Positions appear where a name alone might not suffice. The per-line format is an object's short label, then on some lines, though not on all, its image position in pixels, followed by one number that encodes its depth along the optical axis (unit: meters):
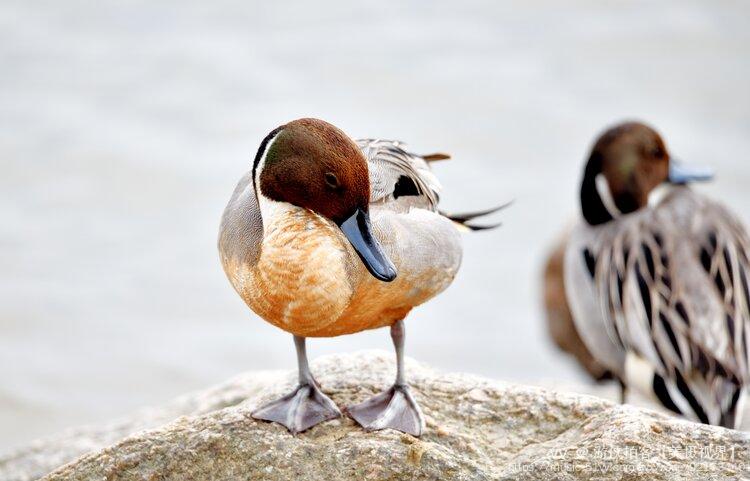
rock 6.28
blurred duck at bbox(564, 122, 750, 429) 10.28
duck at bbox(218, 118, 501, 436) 6.12
